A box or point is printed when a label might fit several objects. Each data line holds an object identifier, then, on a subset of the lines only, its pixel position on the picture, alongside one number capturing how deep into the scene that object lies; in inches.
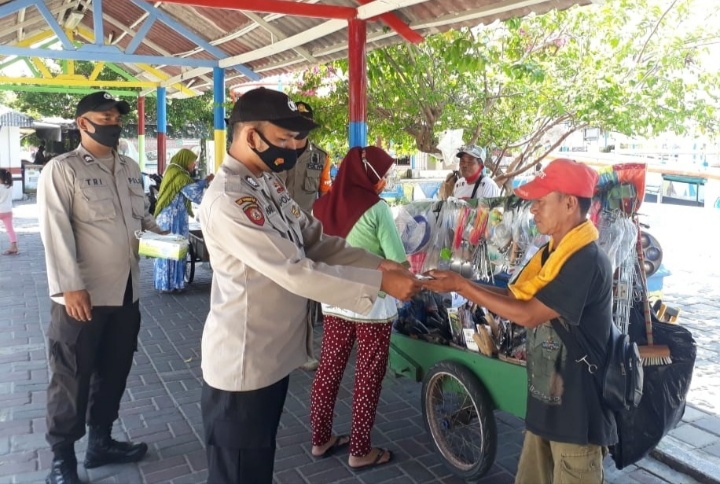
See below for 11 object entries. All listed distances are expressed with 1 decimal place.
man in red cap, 94.3
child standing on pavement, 422.0
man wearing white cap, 243.1
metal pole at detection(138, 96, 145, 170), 764.1
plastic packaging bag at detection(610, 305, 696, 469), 110.7
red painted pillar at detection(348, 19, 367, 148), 235.3
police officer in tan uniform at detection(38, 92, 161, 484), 124.0
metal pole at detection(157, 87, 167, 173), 606.6
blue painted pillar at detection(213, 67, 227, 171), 408.8
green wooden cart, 128.9
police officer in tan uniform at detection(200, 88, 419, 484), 82.2
